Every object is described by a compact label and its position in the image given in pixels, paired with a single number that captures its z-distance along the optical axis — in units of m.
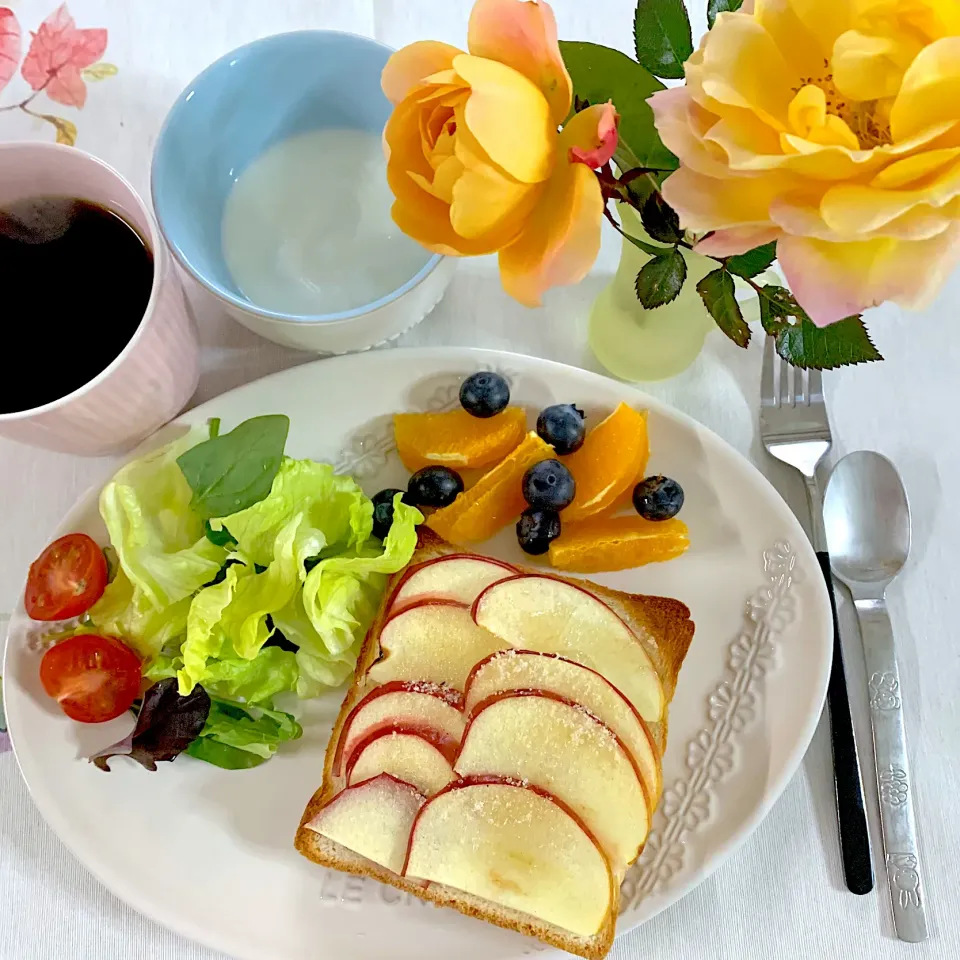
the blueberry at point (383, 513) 0.40
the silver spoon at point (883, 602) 0.39
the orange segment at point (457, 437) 0.40
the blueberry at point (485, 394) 0.39
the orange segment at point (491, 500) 0.39
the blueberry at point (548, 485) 0.38
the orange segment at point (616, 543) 0.39
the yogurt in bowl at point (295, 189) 0.37
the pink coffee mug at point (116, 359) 0.35
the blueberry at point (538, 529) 0.39
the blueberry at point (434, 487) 0.40
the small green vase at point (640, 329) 0.38
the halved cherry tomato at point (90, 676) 0.37
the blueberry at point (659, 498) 0.39
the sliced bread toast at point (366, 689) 0.38
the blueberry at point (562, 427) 0.39
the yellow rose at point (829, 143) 0.22
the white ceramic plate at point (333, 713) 0.38
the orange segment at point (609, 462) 0.39
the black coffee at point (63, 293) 0.36
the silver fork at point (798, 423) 0.41
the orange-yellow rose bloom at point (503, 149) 0.25
